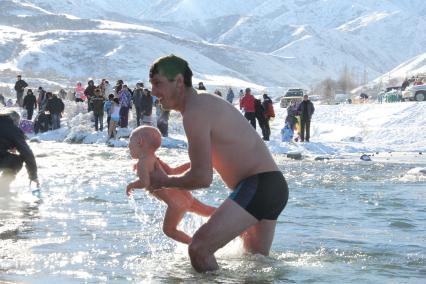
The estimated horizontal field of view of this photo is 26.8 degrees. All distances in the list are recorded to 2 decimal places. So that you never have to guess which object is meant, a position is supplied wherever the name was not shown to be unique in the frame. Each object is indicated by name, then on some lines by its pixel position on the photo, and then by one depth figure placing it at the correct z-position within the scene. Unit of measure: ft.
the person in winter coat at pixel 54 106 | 97.86
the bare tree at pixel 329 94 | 217.44
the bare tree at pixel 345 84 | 441.68
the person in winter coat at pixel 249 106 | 83.66
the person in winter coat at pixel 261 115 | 84.69
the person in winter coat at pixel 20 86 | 115.00
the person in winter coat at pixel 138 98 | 88.12
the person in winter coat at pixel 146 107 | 86.16
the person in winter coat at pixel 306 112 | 84.74
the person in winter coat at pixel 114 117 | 85.30
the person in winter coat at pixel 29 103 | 108.58
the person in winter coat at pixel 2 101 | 160.04
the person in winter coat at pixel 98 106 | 91.66
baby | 18.95
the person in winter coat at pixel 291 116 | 91.62
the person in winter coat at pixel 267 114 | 85.76
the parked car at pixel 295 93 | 216.13
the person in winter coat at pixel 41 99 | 106.44
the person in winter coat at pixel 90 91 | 101.76
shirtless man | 18.19
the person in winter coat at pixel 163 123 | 89.56
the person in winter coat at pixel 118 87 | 91.50
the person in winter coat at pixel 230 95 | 159.22
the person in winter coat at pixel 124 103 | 87.66
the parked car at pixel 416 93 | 144.66
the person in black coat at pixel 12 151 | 33.81
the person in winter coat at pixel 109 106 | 86.28
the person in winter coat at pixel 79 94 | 124.36
